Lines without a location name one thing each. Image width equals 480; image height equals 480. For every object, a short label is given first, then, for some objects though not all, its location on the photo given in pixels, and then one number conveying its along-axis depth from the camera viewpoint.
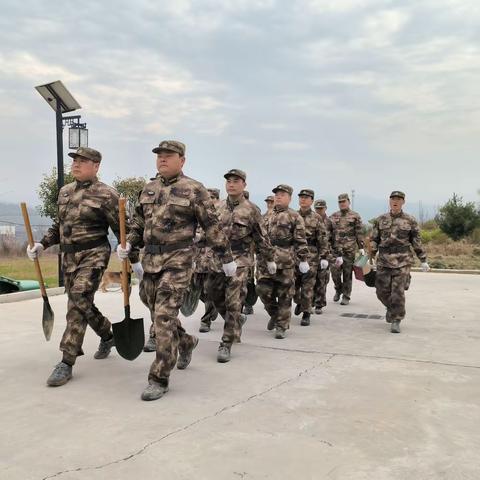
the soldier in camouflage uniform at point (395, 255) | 7.66
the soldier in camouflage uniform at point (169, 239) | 4.65
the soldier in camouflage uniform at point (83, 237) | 5.20
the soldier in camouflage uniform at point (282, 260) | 7.17
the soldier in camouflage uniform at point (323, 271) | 9.38
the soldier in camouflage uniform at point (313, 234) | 8.88
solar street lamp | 11.26
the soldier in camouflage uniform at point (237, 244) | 6.21
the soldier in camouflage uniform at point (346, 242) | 10.55
